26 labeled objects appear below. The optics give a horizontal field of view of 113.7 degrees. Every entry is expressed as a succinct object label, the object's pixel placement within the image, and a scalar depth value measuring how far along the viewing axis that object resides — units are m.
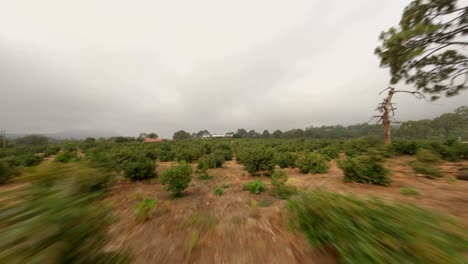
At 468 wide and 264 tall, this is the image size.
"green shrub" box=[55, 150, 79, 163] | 9.77
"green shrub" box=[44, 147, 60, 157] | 26.77
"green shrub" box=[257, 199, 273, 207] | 5.10
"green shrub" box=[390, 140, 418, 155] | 14.95
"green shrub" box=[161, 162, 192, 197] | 6.48
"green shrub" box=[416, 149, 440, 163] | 8.17
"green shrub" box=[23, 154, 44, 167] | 15.31
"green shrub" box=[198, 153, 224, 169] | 13.42
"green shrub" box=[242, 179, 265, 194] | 6.48
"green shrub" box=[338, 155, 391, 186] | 6.29
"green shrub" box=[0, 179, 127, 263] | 1.13
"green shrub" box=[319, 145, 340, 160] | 16.46
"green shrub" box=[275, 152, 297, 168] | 12.10
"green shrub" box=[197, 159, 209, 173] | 10.98
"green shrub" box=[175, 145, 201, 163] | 16.00
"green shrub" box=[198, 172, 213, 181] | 9.50
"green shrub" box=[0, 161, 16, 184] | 9.21
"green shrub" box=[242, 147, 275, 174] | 10.13
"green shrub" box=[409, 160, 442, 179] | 7.17
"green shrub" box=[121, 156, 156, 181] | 8.57
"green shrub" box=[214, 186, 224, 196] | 6.54
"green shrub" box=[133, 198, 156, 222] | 4.24
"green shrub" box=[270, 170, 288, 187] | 6.73
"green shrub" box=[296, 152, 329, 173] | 9.52
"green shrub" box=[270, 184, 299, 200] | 5.75
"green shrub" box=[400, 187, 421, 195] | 5.04
